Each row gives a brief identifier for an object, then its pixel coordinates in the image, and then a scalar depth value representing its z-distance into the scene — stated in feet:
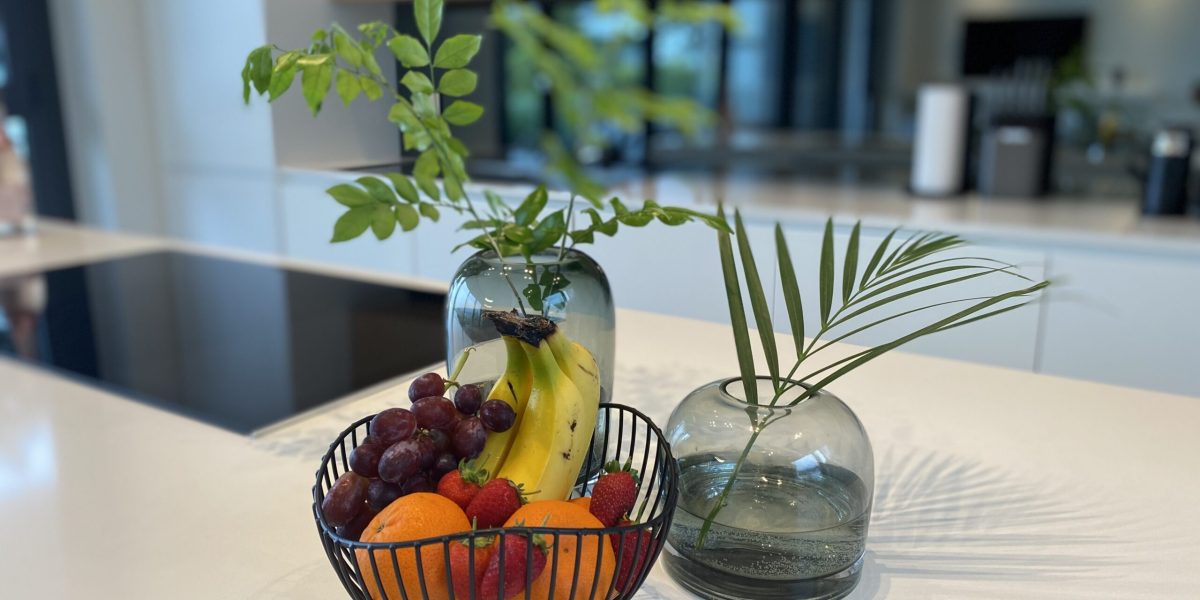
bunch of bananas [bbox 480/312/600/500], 1.91
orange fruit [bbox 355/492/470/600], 1.62
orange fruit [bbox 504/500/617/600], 1.66
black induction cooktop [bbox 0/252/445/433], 3.37
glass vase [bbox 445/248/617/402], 2.36
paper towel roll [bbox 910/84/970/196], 7.69
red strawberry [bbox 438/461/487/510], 1.76
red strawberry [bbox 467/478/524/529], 1.70
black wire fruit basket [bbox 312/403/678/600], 1.58
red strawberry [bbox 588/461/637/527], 1.80
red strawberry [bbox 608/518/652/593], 1.72
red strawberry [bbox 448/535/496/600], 1.59
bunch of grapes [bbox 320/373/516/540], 1.75
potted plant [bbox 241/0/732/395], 2.02
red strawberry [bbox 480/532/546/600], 1.57
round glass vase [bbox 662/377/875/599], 1.92
